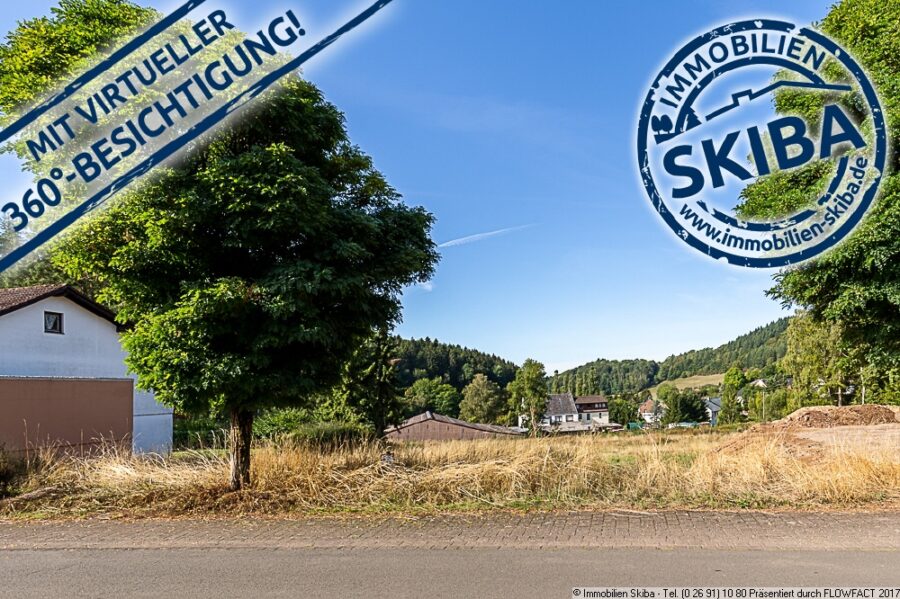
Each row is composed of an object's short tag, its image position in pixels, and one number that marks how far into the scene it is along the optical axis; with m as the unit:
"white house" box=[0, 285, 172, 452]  19.84
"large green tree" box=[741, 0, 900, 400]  10.72
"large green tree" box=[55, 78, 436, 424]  8.70
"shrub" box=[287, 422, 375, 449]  11.50
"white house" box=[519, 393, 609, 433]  125.25
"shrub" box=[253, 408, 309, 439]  26.05
